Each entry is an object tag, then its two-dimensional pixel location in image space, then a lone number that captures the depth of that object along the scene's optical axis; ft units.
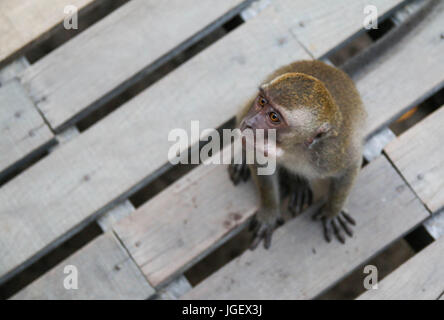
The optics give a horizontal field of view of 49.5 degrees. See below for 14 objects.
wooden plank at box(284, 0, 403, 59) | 8.89
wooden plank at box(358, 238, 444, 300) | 8.07
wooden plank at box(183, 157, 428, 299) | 8.20
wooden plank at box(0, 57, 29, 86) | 8.76
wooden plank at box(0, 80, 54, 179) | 8.45
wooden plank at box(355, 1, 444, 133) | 8.66
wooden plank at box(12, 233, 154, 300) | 8.08
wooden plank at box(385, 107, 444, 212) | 8.39
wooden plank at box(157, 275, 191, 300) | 8.21
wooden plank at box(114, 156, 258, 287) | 8.22
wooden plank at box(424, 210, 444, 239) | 8.35
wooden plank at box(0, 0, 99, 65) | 8.68
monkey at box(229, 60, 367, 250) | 6.09
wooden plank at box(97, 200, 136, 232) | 8.39
